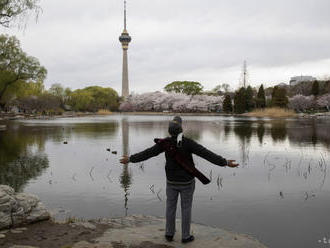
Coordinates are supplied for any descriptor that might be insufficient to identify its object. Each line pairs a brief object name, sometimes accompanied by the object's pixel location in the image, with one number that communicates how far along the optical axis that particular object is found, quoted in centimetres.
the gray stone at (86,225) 600
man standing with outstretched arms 498
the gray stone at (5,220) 559
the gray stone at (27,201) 611
